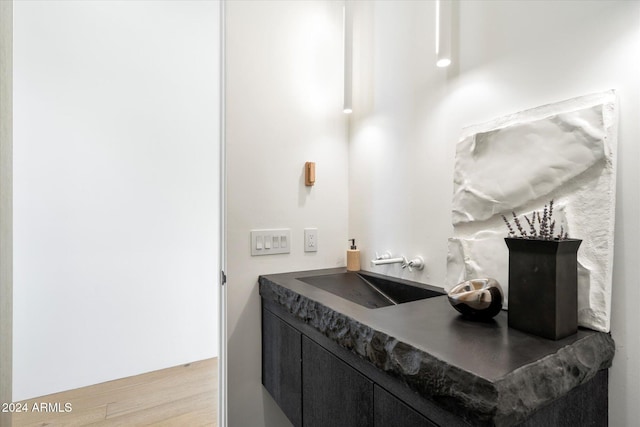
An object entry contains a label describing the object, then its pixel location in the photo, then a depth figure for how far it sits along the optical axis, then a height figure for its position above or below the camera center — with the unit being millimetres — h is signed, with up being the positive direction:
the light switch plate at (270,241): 1566 -169
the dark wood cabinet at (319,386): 799 -573
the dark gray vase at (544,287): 724 -190
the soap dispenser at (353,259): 1699 -276
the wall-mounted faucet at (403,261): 1356 -238
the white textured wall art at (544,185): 793 +66
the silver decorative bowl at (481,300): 846 -250
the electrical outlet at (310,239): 1694 -171
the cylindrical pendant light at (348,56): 1562 +751
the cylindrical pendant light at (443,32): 1122 +632
